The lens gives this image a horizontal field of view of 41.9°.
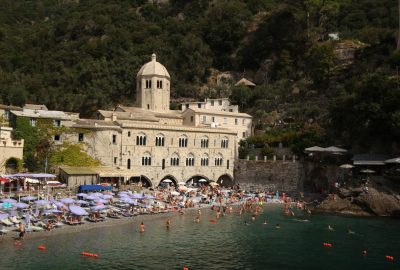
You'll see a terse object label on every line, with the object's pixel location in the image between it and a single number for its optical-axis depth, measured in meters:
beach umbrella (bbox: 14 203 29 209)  37.03
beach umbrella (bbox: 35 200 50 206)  38.27
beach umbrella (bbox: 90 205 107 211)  40.81
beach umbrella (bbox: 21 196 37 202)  40.12
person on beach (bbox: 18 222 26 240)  32.47
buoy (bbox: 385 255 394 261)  31.48
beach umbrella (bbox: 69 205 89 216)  37.93
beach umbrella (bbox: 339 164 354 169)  53.75
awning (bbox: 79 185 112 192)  47.31
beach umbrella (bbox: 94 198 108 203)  42.50
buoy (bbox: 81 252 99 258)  29.92
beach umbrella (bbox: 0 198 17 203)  37.74
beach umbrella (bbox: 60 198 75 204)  40.59
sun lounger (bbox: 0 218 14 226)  34.99
